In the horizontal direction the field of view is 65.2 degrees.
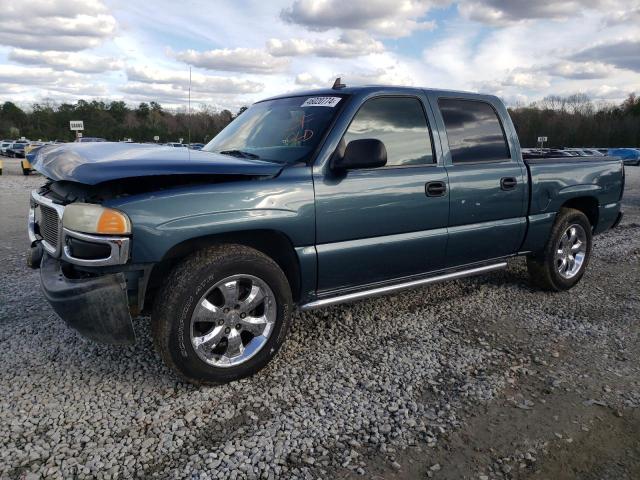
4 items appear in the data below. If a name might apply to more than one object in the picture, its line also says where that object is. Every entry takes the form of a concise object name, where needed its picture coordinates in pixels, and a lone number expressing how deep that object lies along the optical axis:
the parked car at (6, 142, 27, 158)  40.81
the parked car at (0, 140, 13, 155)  43.86
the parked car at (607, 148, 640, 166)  38.09
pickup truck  2.69
